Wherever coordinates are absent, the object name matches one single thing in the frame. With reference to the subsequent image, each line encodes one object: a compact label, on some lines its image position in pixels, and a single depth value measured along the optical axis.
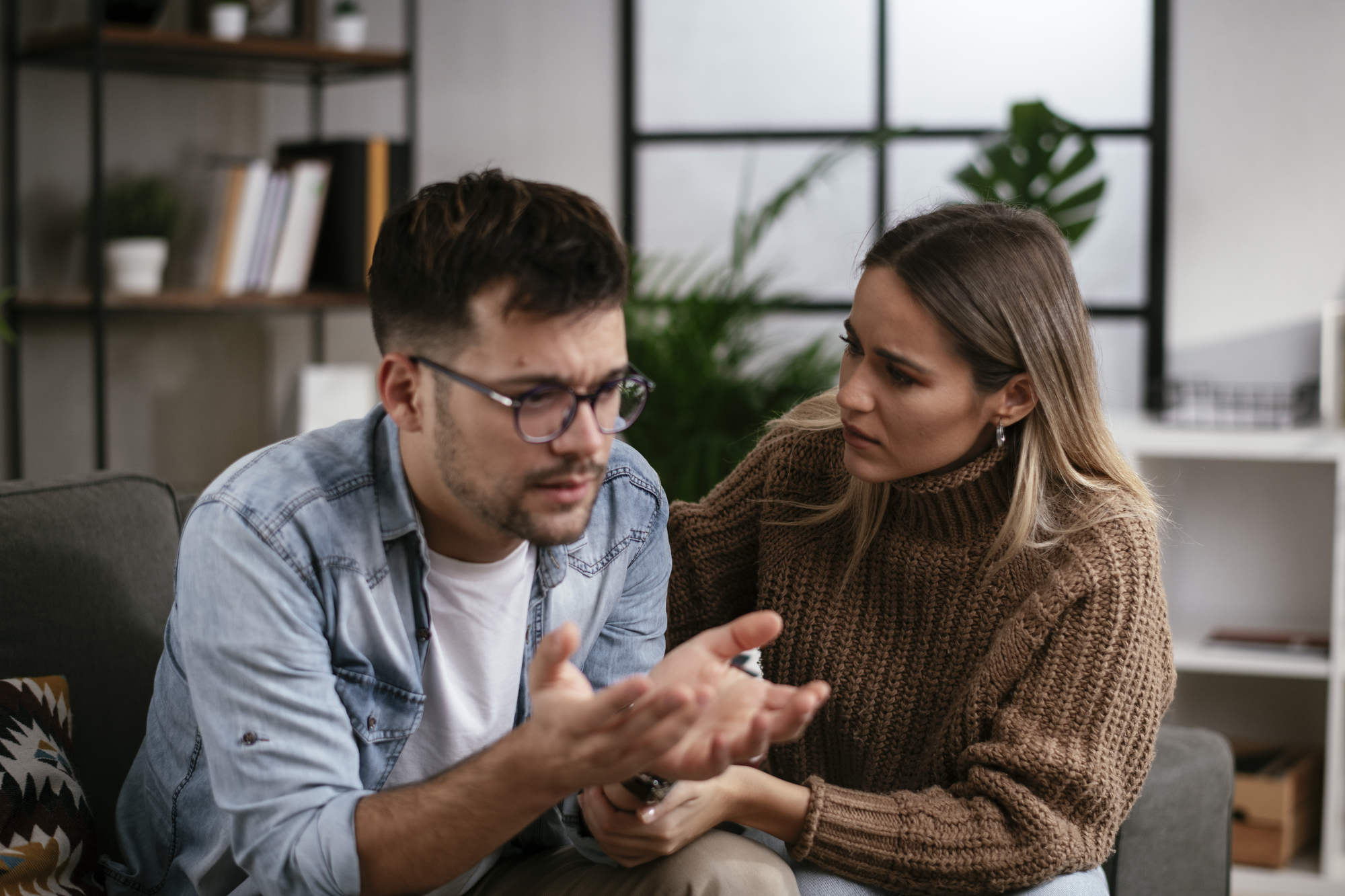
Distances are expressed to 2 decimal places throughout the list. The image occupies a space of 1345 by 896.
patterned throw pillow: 1.27
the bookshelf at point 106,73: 2.59
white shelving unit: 2.95
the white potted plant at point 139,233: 2.77
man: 1.04
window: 3.10
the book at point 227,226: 2.89
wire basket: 2.74
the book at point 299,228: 2.93
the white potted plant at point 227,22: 2.78
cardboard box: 2.65
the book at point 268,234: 2.91
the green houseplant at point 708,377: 2.56
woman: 1.36
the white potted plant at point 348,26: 2.97
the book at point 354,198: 2.96
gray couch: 1.45
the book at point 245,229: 2.88
